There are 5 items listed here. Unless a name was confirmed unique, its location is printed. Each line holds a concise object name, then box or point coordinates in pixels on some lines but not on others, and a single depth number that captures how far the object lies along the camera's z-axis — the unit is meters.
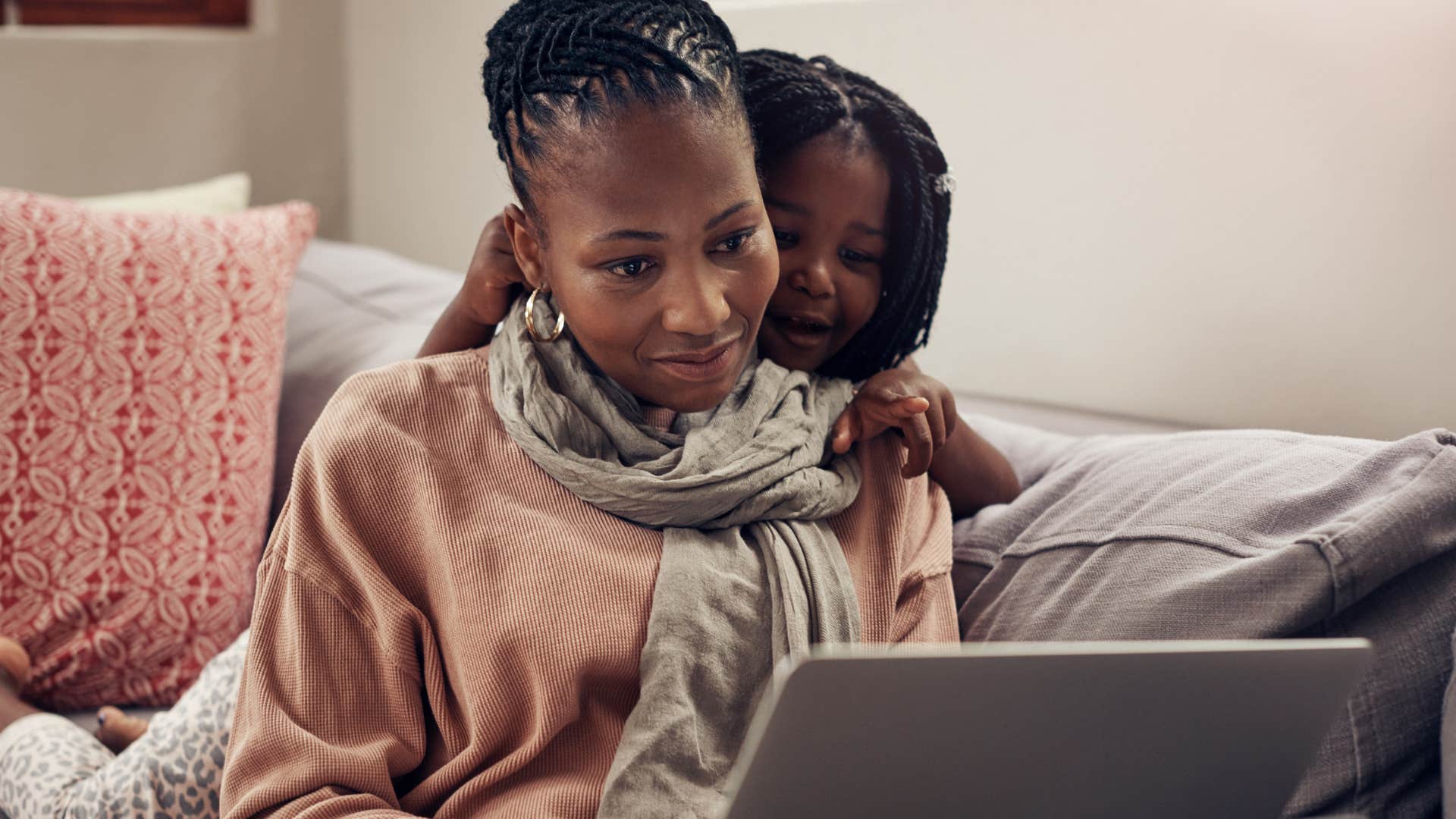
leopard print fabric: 1.13
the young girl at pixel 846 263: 1.07
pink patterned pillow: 1.40
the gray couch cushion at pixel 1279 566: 0.85
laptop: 0.59
